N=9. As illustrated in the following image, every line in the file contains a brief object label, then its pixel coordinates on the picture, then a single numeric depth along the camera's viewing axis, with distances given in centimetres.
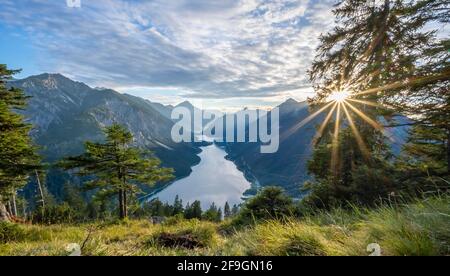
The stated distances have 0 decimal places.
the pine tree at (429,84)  818
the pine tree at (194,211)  6284
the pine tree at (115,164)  2094
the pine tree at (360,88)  1166
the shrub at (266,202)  1488
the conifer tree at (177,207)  7390
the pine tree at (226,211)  10519
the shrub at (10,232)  735
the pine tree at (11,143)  1877
